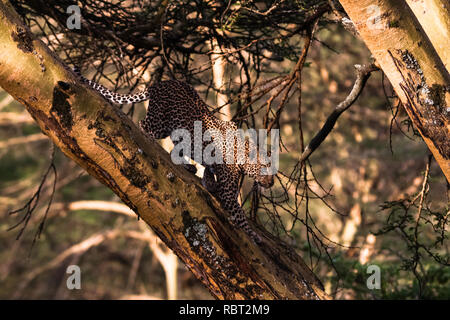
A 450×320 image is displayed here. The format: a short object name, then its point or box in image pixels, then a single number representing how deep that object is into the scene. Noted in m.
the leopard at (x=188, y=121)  12.19
